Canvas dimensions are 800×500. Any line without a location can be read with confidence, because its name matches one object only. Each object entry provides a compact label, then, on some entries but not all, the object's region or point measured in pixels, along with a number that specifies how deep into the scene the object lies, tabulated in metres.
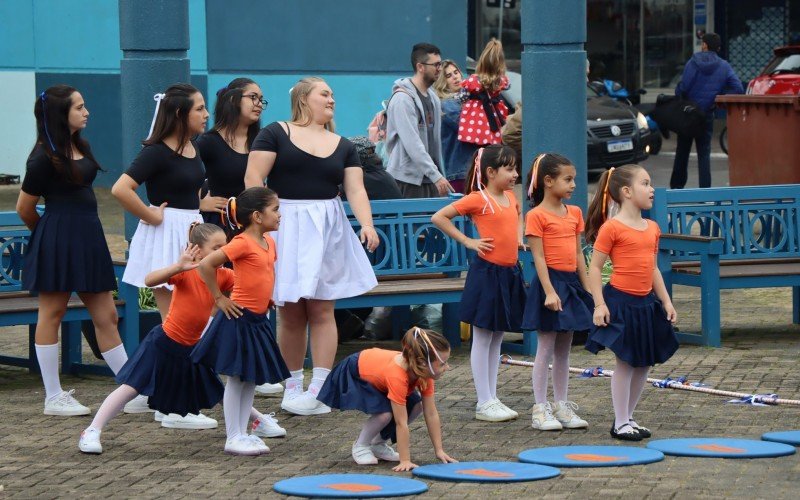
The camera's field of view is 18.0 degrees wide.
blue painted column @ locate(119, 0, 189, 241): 15.72
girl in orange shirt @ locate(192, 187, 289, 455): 11.75
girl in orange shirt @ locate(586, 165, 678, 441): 12.10
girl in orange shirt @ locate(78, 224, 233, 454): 11.94
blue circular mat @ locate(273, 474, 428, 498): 10.26
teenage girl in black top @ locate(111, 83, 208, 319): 12.95
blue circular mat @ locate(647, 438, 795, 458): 11.32
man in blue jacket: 28.00
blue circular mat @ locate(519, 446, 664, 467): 11.16
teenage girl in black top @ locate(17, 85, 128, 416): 13.18
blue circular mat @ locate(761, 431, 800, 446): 11.75
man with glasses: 17.42
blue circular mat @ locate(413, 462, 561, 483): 10.68
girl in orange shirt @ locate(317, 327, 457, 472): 10.91
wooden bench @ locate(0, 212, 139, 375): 14.45
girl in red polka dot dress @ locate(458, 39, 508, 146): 19.63
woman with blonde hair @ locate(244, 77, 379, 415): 13.27
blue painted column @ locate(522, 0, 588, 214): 16.78
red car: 33.82
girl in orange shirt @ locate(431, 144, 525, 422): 13.04
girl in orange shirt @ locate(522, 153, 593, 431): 12.58
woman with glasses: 13.82
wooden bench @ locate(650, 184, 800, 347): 16.44
